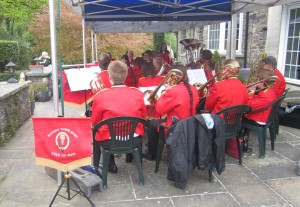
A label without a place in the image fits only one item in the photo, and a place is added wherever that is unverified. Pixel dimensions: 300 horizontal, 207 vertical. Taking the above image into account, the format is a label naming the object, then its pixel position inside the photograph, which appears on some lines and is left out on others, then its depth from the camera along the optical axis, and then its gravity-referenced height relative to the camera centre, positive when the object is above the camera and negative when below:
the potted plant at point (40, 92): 8.74 -1.28
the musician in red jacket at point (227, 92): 3.94 -0.56
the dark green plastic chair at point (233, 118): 3.81 -0.87
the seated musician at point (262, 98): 4.15 -0.68
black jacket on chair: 3.23 -1.05
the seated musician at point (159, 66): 5.28 -0.33
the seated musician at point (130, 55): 8.12 -0.23
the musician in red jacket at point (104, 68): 4.67 -0.36
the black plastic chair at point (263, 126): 4.22 -1.08
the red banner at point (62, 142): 2.84 -0.88
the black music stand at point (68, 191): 3.03 -1.46
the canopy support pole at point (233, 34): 7.03 +0.28
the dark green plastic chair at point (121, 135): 3.24 -0.95
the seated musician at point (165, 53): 8.90 -0.18
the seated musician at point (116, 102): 3.28 -0.59
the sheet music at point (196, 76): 4.96 -0.47
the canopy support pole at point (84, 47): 7.05 -0.02
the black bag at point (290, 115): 5.68 -1.25
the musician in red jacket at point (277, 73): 4.71 -0.42
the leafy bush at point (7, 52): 11.70 -0.24
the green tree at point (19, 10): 16.52 +2.00
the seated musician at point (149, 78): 4.82 -0.49
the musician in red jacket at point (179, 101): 3.48 -0.60
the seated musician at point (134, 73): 6.15 -0.53
